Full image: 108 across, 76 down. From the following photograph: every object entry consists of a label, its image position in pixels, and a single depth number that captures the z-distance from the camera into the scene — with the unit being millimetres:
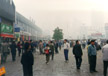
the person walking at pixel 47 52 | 10878
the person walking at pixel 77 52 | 8500
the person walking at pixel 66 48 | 11594
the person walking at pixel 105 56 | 6506
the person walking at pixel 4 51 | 11528
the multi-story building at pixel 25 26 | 28331
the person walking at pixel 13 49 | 12509
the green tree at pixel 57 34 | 58681
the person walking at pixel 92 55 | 7746
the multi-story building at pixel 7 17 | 23312
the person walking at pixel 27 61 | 5281
